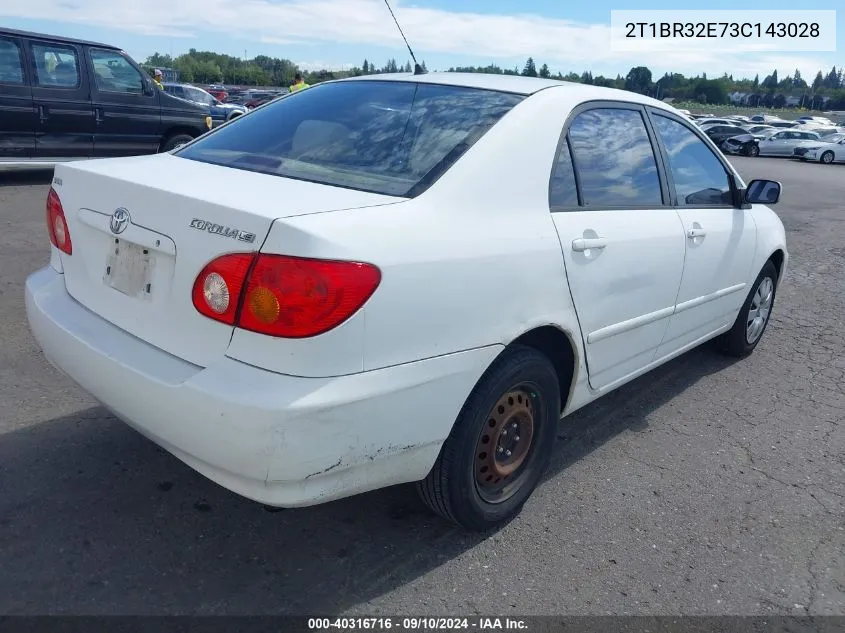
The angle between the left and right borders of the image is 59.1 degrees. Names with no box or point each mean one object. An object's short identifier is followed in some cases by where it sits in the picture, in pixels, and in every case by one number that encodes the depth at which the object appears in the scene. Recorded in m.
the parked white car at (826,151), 31.08
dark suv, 9.48
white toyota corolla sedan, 2.11
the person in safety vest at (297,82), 13.48
